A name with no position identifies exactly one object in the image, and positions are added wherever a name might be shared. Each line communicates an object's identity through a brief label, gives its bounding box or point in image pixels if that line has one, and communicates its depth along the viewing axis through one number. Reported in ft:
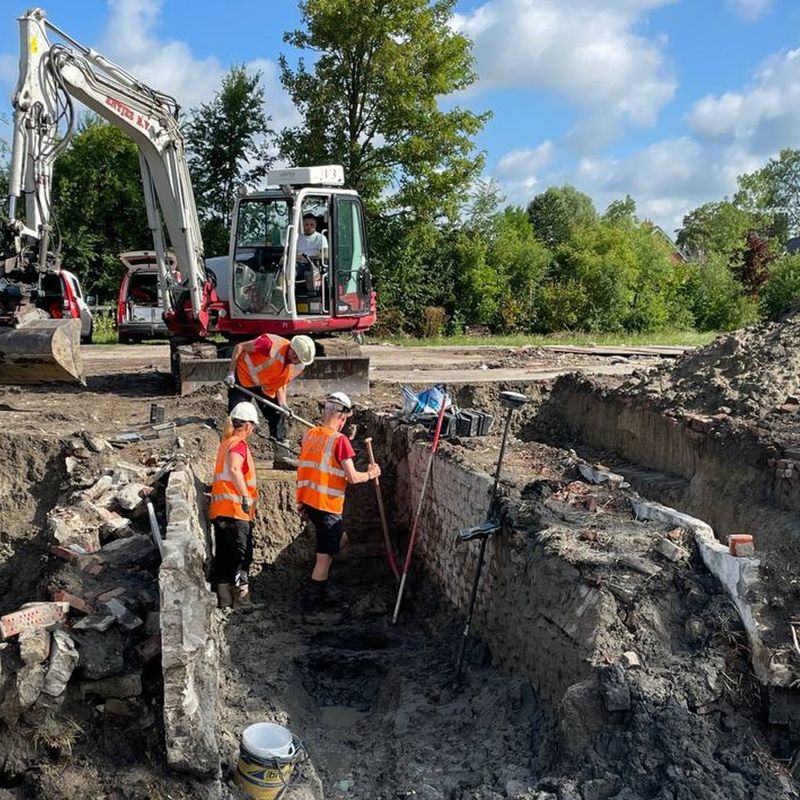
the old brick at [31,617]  16.80
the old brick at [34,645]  16.58
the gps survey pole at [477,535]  21.58
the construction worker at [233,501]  24.84
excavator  34.40
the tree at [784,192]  171.55
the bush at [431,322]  81.51
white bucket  15.85
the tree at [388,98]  71.00
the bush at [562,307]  87.81
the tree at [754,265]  102.27
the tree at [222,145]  85.81
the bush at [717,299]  95.76
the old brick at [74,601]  18.17
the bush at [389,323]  79.97
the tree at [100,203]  86.53
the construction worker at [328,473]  26.08
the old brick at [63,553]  21.39
